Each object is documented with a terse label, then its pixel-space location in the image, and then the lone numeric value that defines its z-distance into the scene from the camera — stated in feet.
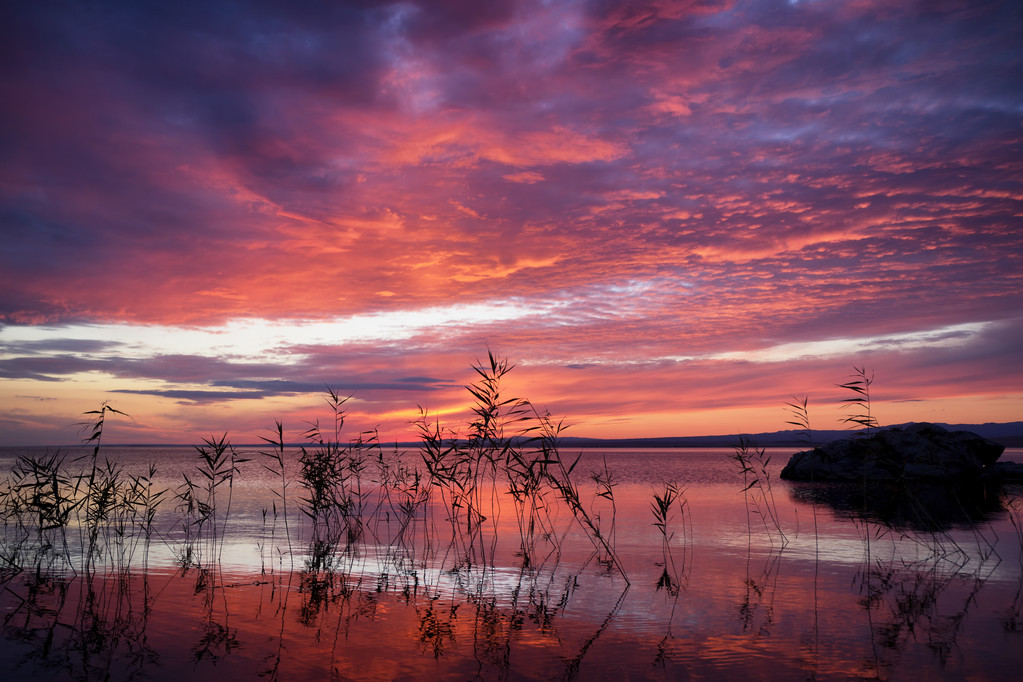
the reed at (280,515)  51.97
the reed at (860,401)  54.08
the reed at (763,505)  63.95
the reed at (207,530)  50.06
